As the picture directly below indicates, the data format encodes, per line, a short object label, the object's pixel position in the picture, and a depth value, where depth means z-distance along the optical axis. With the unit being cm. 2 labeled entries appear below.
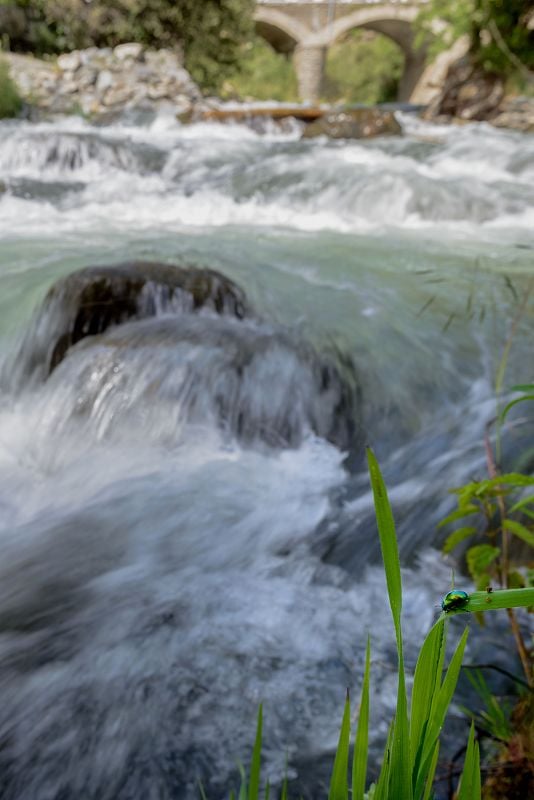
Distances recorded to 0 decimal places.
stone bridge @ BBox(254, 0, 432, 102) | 2256
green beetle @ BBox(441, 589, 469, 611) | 38
